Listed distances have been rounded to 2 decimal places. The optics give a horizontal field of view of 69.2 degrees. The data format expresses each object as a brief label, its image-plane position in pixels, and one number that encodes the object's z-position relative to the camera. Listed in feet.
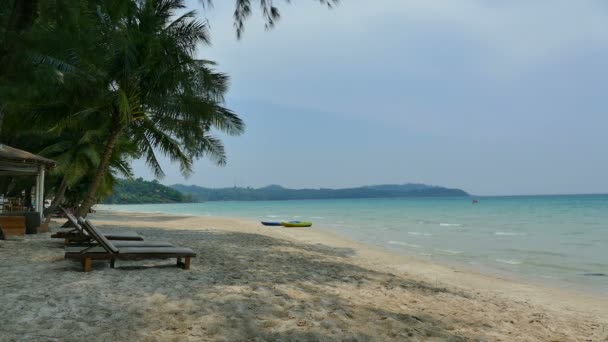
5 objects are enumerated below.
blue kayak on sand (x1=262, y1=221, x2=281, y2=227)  82.69
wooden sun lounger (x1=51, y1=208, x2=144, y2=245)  26.22
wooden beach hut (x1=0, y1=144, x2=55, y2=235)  34.68
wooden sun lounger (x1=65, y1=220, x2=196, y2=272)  19.36
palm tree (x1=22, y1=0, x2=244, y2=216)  35.32
